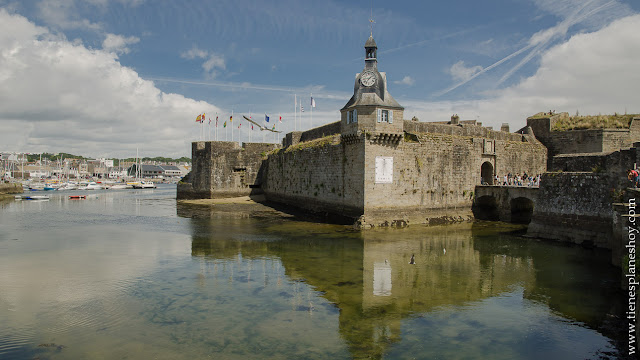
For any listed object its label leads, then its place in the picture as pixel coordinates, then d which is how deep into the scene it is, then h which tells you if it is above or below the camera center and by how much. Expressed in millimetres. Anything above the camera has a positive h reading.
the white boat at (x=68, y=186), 73000 -1624
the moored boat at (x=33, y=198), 48331 -2442
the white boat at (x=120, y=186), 81119 -1730
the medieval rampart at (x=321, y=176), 25047 +212
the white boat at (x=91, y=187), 75562 -1762
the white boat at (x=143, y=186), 82438 -1639
